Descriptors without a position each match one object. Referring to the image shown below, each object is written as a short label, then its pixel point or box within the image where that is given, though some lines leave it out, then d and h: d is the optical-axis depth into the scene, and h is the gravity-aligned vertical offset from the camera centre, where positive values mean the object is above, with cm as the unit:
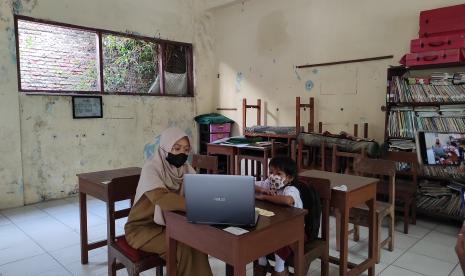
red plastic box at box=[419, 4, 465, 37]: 331 +92
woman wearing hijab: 179 -45
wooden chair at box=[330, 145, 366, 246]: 366 -51
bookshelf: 341 -1
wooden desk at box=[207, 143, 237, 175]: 478 -54
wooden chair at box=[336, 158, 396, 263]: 264 -75
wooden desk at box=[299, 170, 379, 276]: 213 -58
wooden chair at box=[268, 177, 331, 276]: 197 -71
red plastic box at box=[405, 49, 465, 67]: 328 +56
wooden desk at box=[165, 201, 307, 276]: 139 -54
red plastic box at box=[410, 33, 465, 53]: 329 +70
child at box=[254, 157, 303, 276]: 183 -44
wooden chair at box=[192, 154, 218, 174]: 280 -41
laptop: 139 -35
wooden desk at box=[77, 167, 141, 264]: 242 -54
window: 432 +77
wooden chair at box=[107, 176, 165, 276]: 182 -75
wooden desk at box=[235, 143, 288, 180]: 441 -54
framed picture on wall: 463 +11
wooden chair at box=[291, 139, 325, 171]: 417 -53
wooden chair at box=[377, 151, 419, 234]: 335 -75
